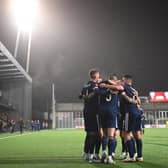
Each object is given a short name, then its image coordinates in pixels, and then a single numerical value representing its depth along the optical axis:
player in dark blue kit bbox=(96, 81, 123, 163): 8.59
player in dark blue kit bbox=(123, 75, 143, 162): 9.05
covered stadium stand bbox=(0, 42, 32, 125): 53.47
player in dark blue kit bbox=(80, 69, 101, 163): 9.09
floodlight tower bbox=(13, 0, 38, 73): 47.12
